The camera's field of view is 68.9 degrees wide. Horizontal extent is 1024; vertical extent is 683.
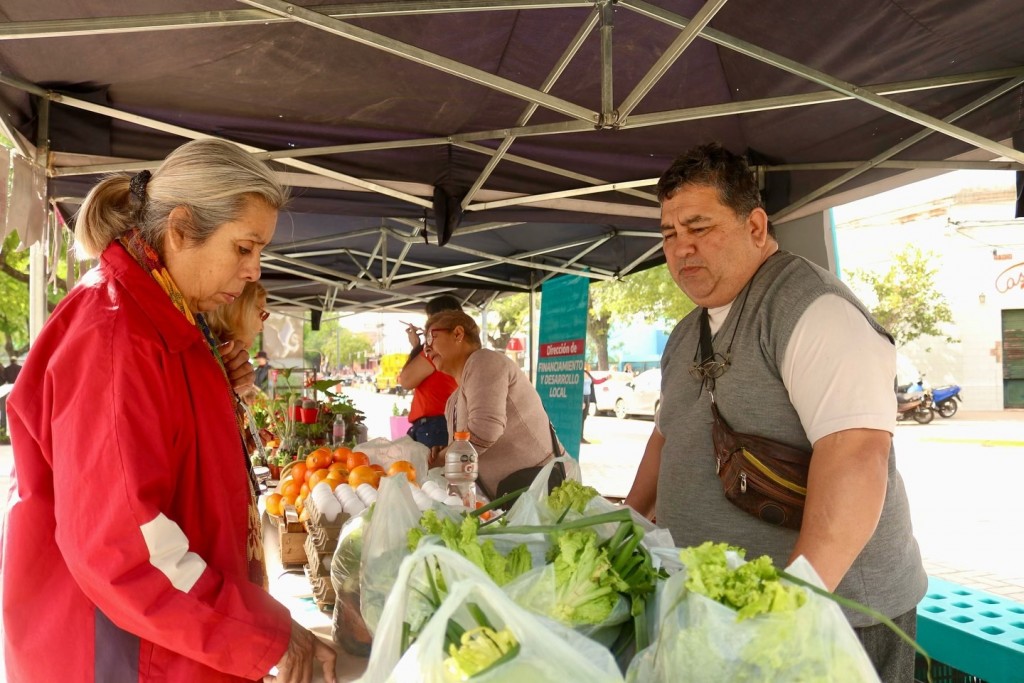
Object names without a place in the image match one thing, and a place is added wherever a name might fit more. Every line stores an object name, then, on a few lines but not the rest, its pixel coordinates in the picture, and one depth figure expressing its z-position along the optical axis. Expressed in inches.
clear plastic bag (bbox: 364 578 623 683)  33.7
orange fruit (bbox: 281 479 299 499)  104.4
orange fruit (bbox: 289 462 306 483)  109.7
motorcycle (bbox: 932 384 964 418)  807.1
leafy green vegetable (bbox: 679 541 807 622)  32.6
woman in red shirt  230.4
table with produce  32.9
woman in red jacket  50.2
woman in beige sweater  160.6
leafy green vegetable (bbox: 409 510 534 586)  41.9
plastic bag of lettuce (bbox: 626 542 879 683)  32.5
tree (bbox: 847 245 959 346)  954.7
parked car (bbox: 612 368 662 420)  903.7
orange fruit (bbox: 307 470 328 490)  98.3
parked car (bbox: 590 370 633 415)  932.6
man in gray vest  61.5
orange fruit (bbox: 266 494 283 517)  105.4
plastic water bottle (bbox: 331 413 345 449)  207.5
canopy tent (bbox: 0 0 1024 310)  101.0
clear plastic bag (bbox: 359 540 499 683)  37.4
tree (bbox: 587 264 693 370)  940.6
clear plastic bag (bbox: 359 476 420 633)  49.7
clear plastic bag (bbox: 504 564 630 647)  38.7
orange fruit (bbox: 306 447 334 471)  112.8
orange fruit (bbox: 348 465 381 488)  95.5
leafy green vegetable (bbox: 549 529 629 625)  39.0
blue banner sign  257.6
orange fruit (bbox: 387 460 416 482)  107.3
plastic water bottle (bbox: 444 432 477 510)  121.1
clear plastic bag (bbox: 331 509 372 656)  61.2
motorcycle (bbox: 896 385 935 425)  757.3
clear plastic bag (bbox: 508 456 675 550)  49.4
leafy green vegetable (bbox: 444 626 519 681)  33.8
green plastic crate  100.1
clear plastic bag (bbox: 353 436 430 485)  129.3
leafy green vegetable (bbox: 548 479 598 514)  52.1
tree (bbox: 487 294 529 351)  1390.6
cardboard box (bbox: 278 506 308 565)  94.7
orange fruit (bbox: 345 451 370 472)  112.0
